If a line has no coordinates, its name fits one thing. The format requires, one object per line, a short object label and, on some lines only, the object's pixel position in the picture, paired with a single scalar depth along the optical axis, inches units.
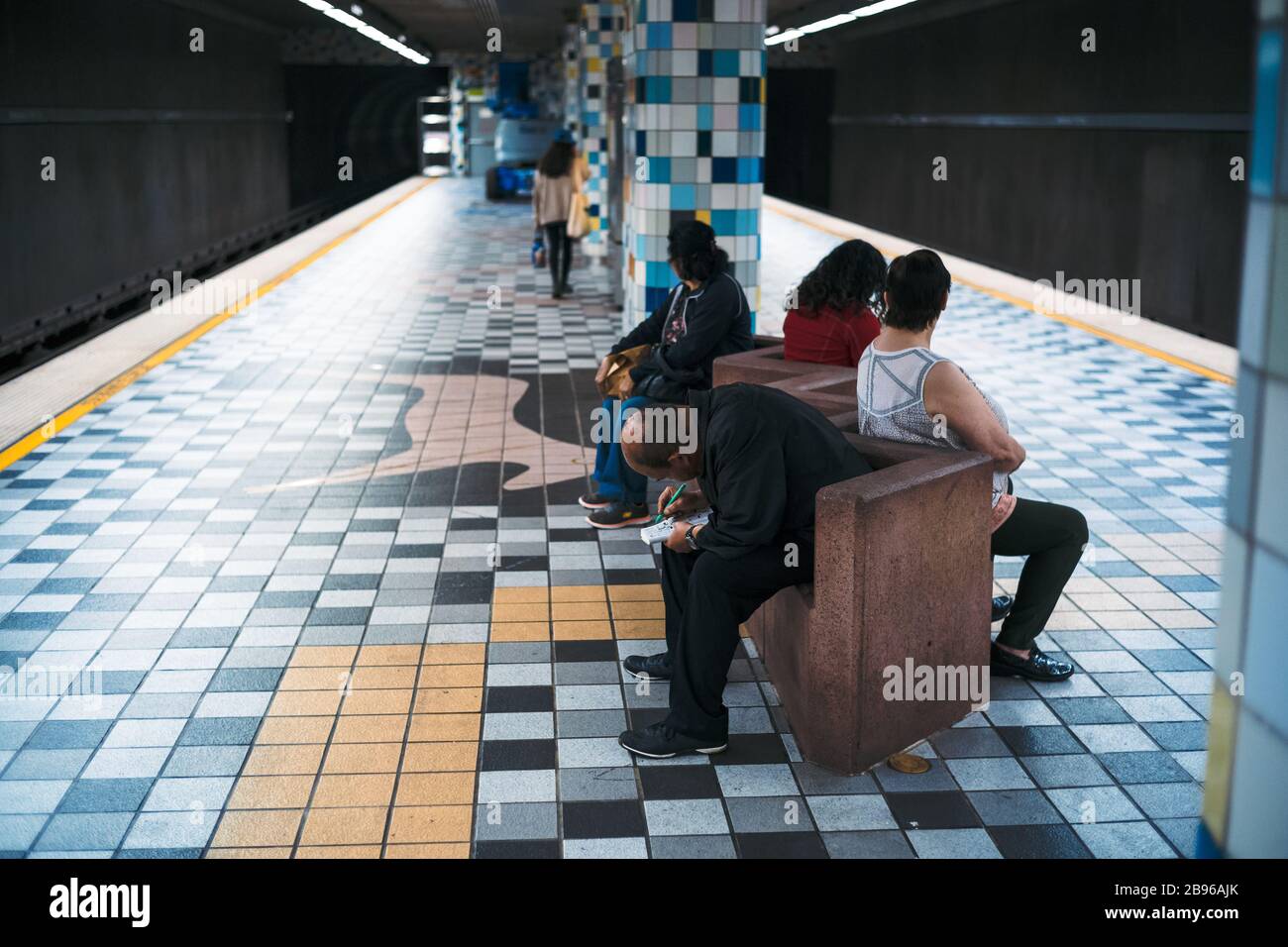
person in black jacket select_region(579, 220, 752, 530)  212.4
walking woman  513.3
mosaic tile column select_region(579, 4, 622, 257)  587.5
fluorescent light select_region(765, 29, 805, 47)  940.5
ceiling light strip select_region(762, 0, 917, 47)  705.0
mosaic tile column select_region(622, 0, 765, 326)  293.9
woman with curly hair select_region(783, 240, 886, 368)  192.4
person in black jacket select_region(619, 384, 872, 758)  136.0
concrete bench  136.6
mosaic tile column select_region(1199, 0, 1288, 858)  83.3
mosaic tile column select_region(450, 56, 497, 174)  1605.6
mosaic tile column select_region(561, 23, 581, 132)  776.3
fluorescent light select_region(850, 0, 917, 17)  676.7
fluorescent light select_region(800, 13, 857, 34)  794.5
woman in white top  149.9
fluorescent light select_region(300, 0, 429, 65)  728.2
